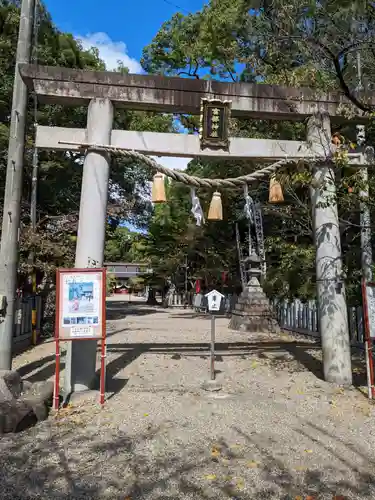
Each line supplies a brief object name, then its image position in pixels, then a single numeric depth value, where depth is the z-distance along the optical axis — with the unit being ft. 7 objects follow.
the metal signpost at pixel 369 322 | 18.91
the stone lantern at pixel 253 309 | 46.70
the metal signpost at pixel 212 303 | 21.34
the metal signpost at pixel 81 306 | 17.52
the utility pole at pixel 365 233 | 22.82
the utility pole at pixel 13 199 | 19.04
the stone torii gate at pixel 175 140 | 20.12
